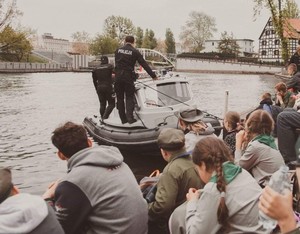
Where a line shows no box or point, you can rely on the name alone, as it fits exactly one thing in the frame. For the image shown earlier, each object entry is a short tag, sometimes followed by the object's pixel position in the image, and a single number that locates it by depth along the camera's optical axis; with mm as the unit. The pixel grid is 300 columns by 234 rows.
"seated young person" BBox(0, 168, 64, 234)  2594
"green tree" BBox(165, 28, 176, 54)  111062
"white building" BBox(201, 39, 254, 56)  109125
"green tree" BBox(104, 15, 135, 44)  100875
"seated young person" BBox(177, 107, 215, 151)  5413
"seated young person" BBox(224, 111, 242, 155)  6555
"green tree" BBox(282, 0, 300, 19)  40188
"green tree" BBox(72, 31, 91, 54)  129138
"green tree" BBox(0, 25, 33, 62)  71062
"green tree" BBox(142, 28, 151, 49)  99362
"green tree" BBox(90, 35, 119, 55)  92812
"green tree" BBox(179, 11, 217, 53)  105750
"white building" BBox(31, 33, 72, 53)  181750
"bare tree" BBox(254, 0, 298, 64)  39969
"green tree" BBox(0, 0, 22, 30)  57906
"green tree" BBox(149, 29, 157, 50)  103175
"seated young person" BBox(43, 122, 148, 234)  3250
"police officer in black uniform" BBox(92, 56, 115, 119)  12242
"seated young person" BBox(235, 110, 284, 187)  4637
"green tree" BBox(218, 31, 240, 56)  94938
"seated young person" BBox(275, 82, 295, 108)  9141
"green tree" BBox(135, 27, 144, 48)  100562
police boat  10148
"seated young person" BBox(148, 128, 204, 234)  4238
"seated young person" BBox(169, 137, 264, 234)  3002
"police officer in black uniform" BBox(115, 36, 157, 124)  9906
